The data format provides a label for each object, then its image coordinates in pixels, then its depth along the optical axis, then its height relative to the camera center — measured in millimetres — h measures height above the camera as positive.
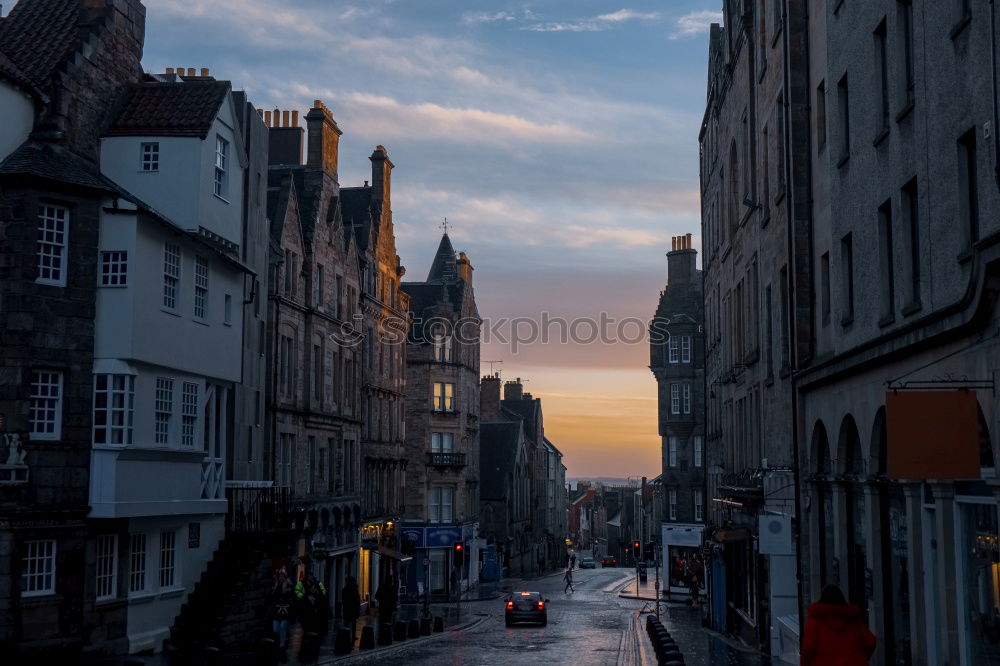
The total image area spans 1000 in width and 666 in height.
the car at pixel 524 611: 41938 -4973
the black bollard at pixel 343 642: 30156 -4445
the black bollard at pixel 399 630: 35344 -4823
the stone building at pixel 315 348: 41844 +4898
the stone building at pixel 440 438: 67188 +2187
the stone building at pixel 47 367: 23734 +2220
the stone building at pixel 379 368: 54312 +5276
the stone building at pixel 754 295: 27203 +5110
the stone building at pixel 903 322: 14117 +2432
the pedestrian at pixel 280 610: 30406 -3630
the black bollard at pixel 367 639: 32375 -4662
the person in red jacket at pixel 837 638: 12312 -1738
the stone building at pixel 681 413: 71438 +3891
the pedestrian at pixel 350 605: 40438 -4633
